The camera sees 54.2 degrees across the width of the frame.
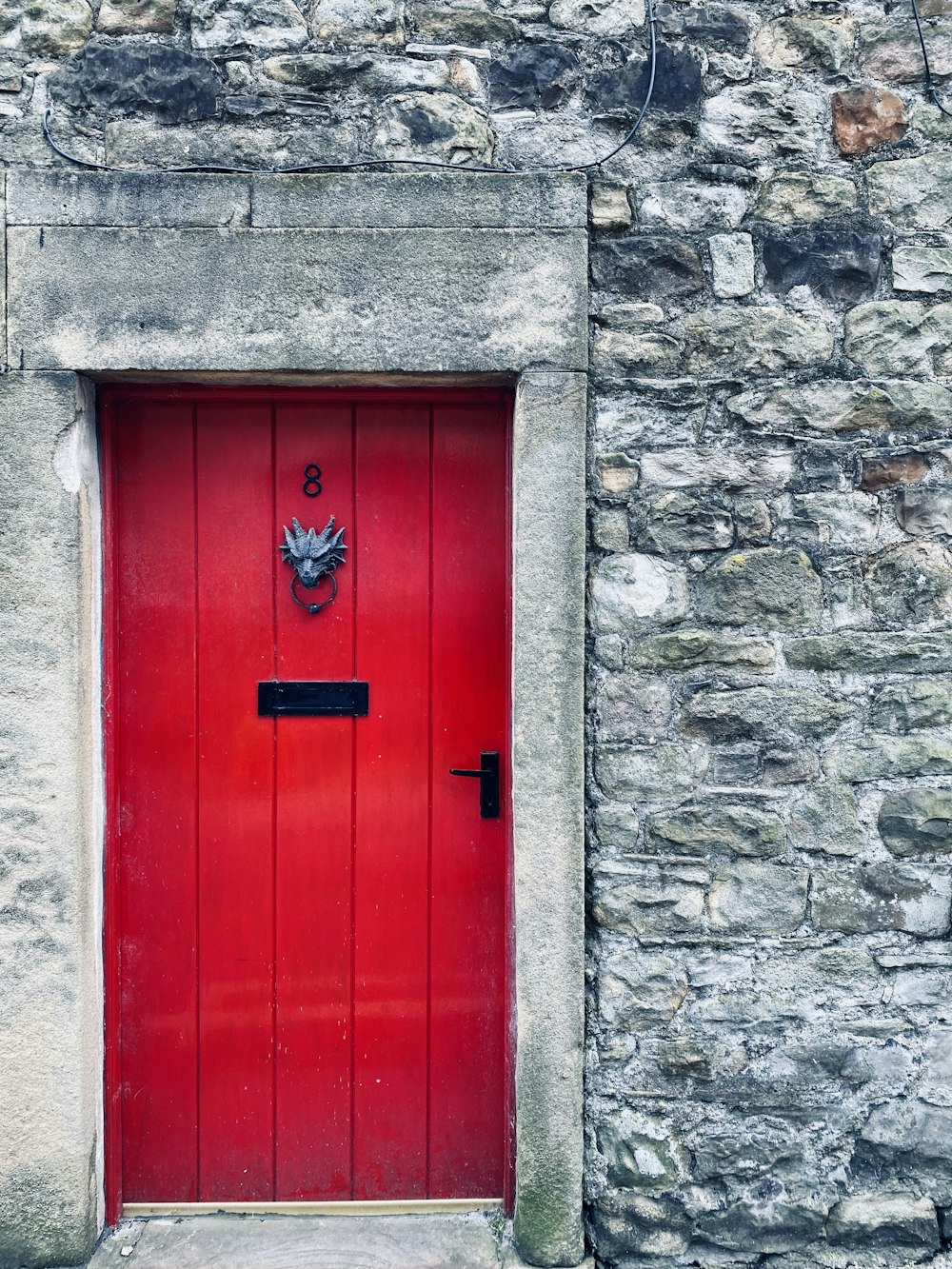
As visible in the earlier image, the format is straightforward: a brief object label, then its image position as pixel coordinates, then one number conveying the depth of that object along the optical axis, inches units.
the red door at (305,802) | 101.9
